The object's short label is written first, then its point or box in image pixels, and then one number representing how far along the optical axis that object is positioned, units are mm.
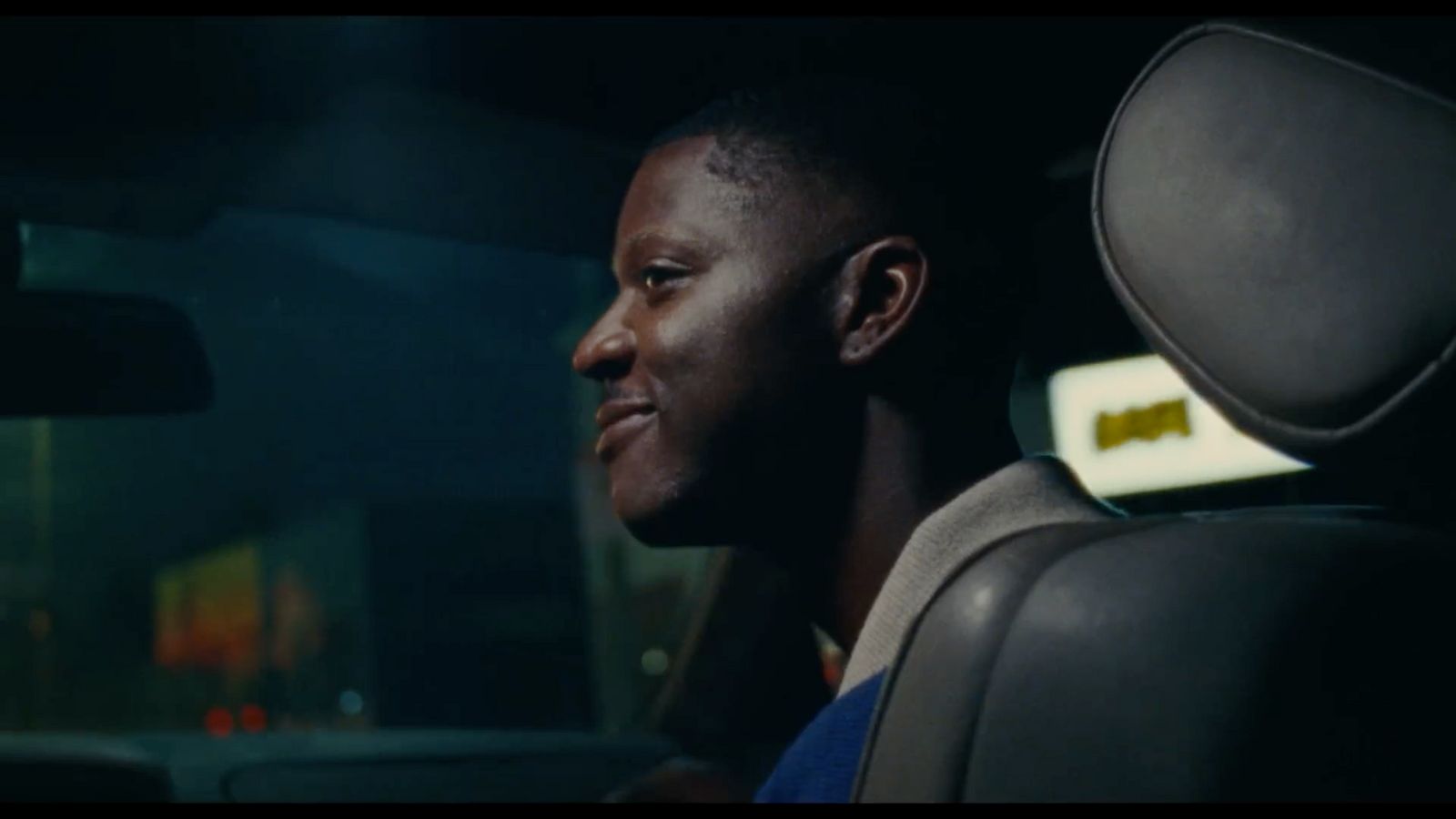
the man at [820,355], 1887
